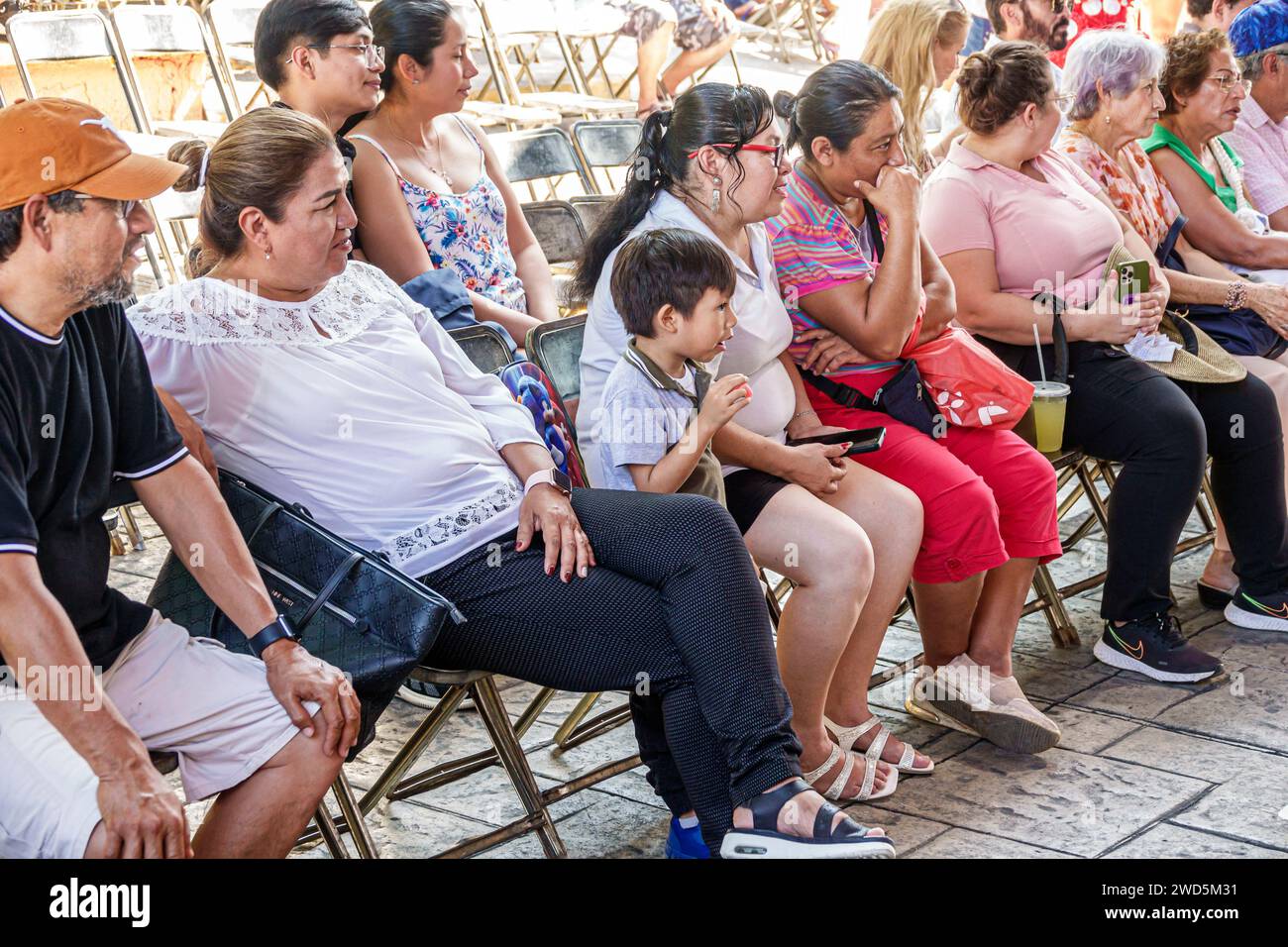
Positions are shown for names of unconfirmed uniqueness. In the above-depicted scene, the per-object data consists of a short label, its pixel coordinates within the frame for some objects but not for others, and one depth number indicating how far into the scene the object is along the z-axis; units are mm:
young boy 2705
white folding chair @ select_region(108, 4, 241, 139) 4934
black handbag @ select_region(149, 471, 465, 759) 2252
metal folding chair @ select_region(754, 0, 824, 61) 11852
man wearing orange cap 1854
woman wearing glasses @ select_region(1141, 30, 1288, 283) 4344
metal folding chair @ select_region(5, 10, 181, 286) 4695
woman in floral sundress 3375
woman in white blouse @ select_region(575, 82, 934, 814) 2834
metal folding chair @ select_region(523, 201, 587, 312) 4320
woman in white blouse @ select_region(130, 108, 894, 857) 2367
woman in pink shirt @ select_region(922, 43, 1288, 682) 3594
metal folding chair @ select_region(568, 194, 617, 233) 4500
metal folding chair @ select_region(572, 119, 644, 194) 5012
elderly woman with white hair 4062
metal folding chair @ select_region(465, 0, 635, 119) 6699
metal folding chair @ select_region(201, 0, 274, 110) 5160
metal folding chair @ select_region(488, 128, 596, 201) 4633
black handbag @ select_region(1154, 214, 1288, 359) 4145
